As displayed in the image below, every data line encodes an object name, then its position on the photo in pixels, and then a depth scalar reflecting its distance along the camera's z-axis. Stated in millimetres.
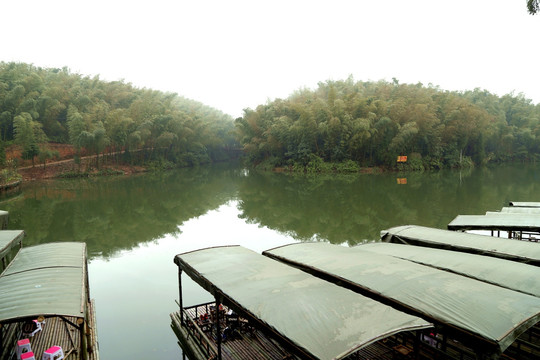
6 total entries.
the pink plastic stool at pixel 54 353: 4594
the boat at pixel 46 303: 4094
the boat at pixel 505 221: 7883
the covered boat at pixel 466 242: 5988
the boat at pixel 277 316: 3201
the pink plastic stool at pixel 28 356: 4531
